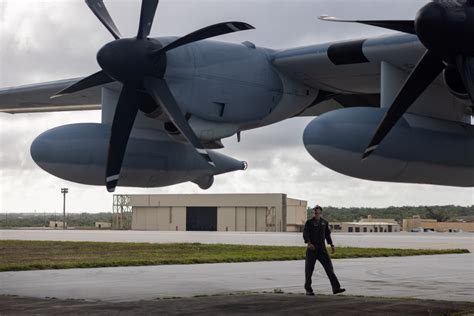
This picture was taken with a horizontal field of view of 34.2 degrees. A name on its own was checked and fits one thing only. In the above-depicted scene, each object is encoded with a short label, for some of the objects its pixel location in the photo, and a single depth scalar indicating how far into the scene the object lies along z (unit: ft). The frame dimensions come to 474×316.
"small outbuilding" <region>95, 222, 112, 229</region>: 311.88
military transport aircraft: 38.55
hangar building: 258.16
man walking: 47.80
